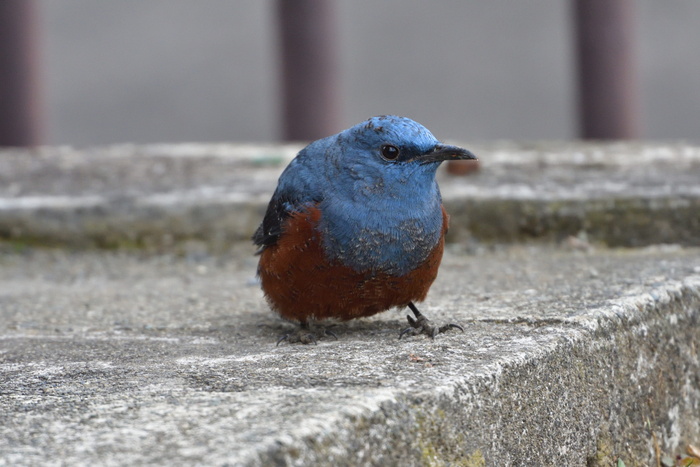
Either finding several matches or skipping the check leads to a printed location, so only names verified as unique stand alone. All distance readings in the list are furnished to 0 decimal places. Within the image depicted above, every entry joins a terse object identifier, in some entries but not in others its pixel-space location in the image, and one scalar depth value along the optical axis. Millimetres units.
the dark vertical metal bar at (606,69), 12469
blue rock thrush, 4937
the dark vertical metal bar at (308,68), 12327
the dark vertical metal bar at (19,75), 12711
